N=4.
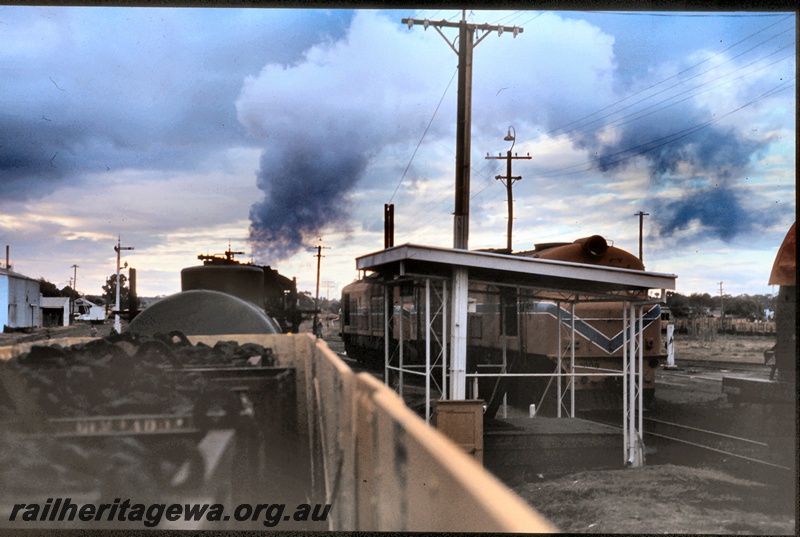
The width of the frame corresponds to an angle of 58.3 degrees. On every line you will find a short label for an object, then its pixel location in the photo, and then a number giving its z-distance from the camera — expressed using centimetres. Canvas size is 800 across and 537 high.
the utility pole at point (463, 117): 1562
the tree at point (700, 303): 5135
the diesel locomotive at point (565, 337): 1476
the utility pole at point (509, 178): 3203
